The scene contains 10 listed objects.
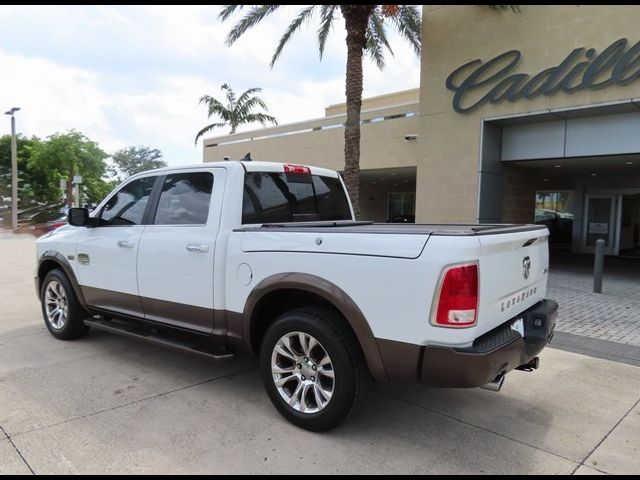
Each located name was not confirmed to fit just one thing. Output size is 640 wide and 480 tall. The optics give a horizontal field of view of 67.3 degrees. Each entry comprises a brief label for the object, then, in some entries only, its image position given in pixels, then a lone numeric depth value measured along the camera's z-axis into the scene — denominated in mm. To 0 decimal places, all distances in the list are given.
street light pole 25844
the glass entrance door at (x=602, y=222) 17578
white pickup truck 2820
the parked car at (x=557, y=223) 20469
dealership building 10234
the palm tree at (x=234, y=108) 29719
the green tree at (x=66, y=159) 34375
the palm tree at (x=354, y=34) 11336
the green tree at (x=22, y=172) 38531
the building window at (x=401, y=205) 24980
